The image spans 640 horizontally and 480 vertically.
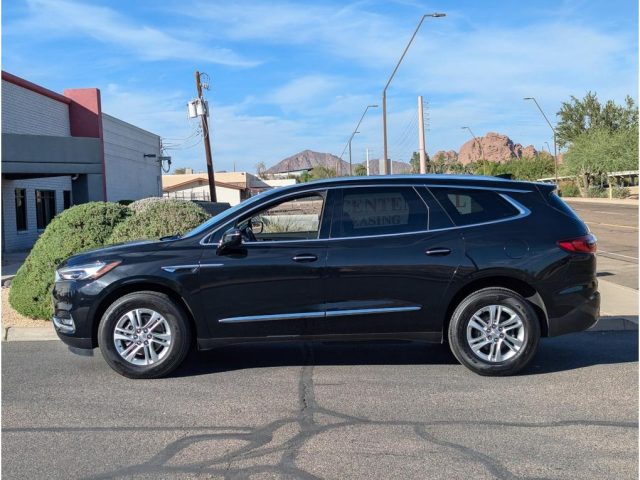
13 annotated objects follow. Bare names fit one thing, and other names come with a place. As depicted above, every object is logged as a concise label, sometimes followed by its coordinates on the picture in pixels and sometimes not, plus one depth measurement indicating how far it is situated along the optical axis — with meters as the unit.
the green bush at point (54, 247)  9.34
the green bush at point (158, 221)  9.46
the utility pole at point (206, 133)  31.59
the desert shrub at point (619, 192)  64.25
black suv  6.38
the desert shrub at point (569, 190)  74.94
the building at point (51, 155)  19.36
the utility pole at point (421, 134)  19.68
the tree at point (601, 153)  62.53
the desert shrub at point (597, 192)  68.94
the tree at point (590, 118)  74.94
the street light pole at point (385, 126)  22.56
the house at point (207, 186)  67.24
